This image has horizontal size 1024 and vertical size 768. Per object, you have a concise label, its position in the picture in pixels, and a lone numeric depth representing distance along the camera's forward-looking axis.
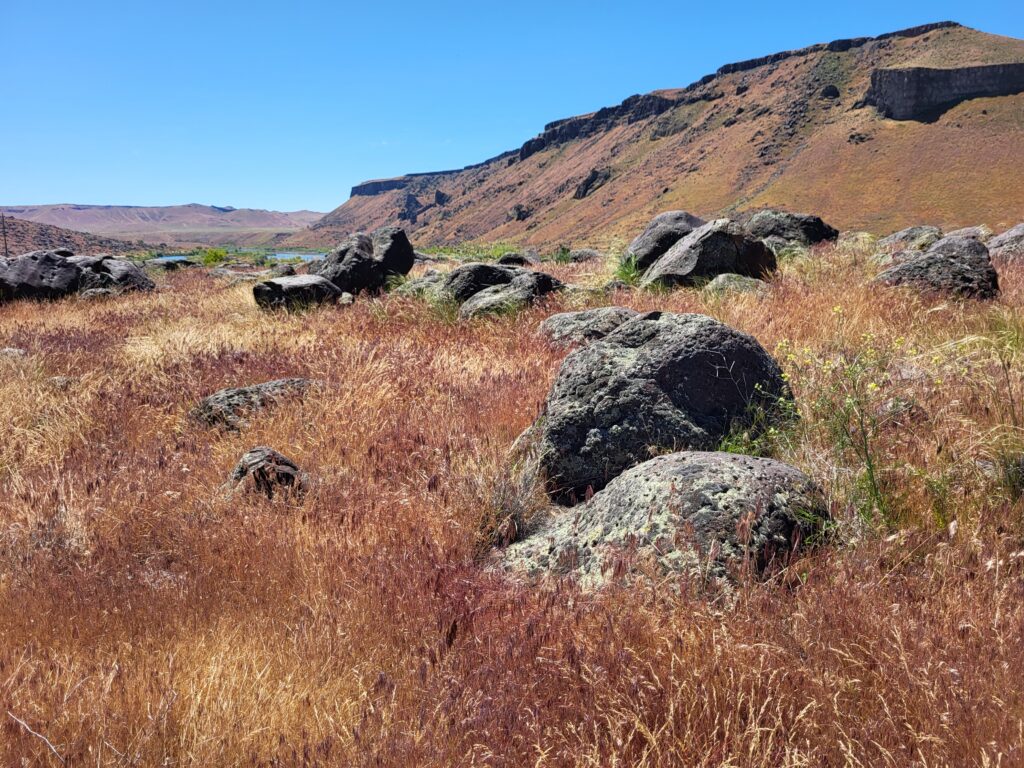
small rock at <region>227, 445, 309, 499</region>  3.47
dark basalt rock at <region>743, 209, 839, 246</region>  15.59
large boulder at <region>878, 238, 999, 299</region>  7.27
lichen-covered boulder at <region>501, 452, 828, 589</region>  2.52
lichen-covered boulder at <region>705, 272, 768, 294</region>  8.58
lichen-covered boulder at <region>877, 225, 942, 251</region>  13.70
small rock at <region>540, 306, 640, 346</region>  6.56
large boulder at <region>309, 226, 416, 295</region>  13.83
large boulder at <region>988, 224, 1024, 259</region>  11.09
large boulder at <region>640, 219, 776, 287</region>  10.02
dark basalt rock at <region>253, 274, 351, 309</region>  11.63
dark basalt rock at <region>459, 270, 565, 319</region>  9.15
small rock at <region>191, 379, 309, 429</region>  4.94
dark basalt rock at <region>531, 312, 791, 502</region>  3.71
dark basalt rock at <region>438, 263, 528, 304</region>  10.67
